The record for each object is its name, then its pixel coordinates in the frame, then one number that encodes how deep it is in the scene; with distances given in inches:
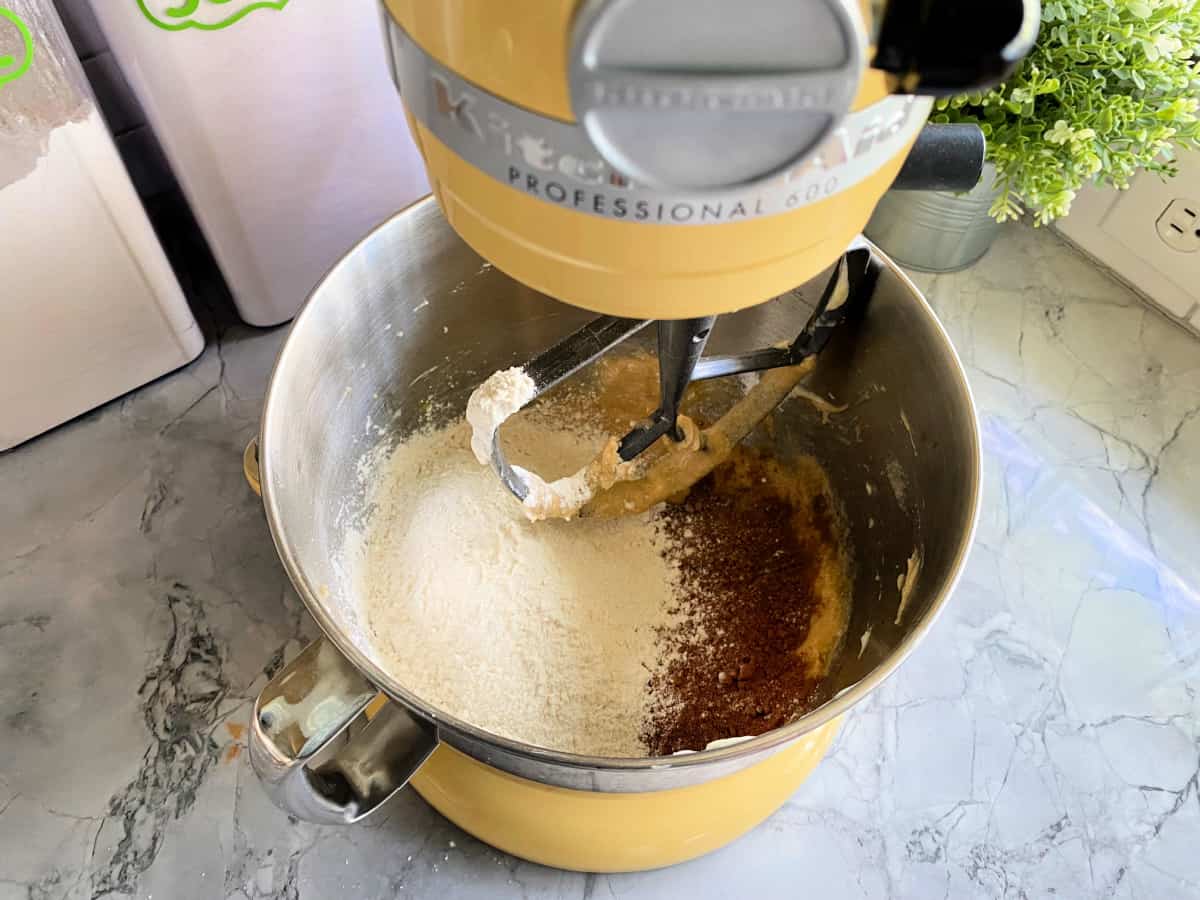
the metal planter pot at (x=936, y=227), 28.8
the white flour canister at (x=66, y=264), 21.5
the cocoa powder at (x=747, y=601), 21.2
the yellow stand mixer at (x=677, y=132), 8.3
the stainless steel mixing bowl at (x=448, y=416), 15.4
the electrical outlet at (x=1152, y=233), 28.3
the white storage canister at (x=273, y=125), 21.8
